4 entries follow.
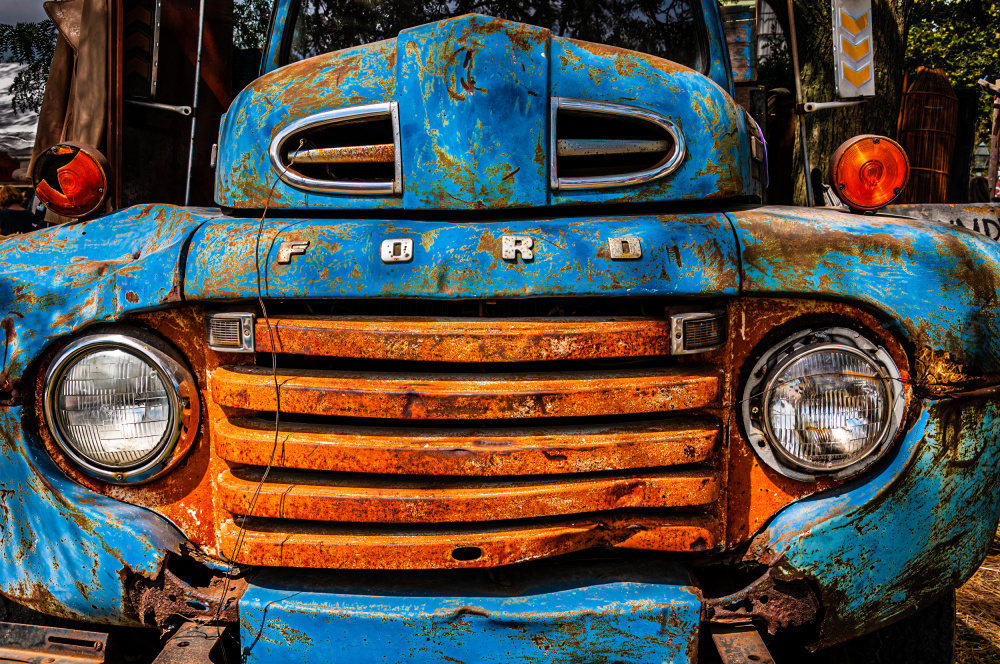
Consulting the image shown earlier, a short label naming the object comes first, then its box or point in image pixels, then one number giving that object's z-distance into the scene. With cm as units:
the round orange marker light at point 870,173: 210
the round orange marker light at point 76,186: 207
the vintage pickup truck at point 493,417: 166
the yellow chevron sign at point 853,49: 231
